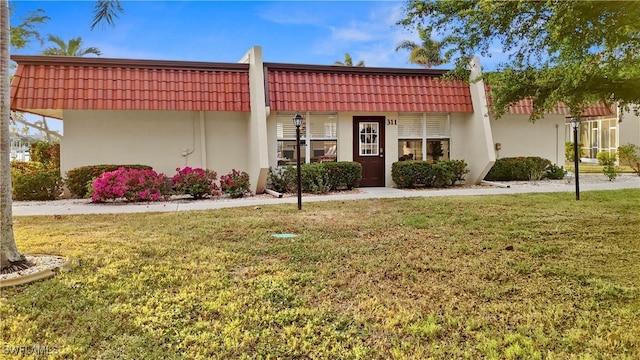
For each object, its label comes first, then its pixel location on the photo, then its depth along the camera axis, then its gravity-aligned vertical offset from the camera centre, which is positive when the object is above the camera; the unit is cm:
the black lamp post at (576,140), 959 +67
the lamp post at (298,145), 879 +60
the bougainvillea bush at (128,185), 976 -24
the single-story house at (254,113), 1092 +180
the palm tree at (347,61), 3478 +947
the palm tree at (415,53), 2843 +836
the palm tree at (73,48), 2506 +799
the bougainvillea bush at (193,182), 1055 -19
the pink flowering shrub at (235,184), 1089 -27
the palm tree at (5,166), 428 +12
